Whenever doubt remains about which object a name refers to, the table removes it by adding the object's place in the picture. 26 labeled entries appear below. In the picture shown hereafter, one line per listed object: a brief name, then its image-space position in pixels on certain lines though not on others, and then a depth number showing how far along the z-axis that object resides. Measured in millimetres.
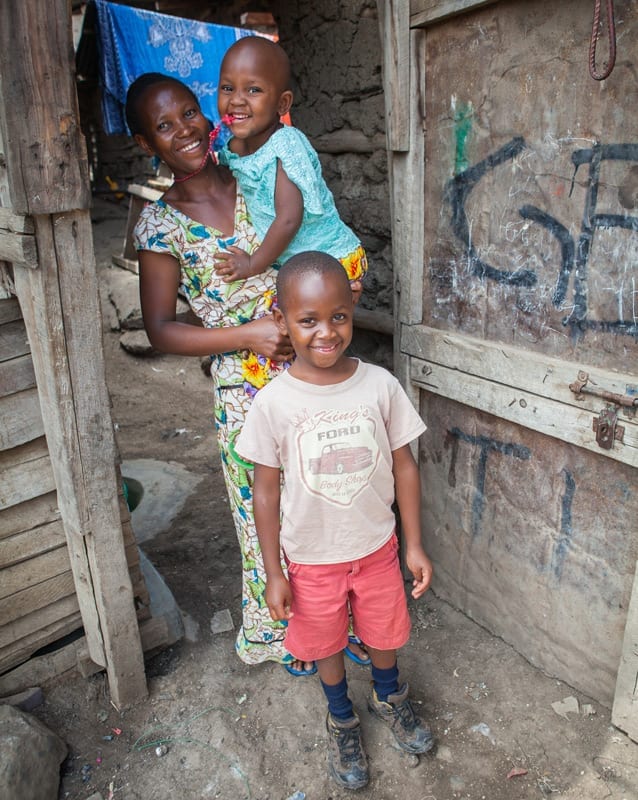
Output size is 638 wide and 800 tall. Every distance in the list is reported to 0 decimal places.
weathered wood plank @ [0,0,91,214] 1507
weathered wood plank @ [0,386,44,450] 1972
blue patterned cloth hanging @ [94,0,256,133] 3795
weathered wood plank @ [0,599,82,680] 2215
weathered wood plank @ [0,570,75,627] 2166
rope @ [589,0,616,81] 1460
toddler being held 1859
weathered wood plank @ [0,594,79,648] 2193
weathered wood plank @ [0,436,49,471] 2027
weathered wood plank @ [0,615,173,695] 2236
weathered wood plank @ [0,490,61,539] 2096
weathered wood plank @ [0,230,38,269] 1684
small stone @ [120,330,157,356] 5969
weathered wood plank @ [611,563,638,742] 1897
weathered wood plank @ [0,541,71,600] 2146
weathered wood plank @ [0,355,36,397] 1933
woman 1857
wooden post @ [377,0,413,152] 2094
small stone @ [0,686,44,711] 2199
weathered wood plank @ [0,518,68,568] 2117
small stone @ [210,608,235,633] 2621
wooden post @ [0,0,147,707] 1543
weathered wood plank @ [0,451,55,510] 2045
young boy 1637
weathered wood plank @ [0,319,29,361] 1918
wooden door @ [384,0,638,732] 1704
